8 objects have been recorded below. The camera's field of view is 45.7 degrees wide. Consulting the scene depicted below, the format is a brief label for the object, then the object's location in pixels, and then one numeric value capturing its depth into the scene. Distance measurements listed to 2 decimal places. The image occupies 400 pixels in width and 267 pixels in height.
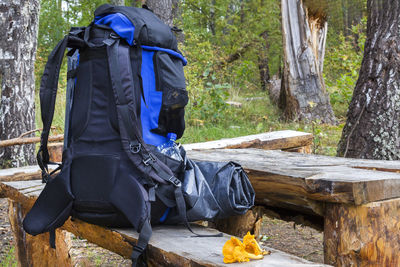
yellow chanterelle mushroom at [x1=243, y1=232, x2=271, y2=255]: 1.80
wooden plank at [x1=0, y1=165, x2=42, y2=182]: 3.70
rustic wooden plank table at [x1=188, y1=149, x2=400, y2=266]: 2.15
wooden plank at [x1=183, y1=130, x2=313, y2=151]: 4.62
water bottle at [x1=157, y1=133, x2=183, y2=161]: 2.27
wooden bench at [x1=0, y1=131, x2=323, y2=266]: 1.85
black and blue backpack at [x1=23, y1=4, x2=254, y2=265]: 2.11
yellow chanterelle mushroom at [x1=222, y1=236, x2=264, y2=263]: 1.74
